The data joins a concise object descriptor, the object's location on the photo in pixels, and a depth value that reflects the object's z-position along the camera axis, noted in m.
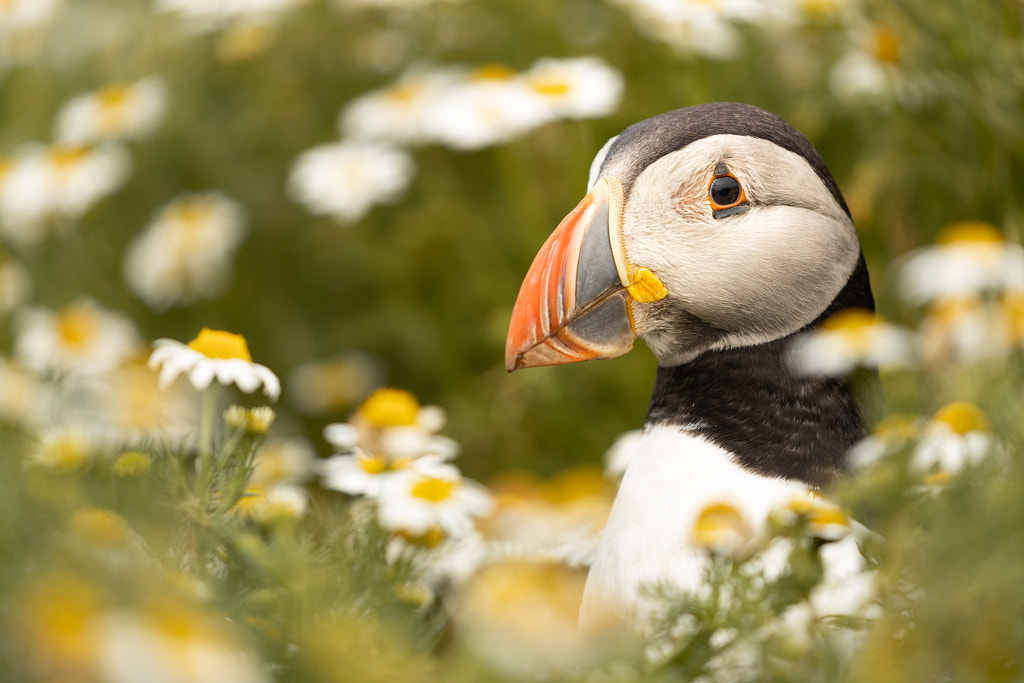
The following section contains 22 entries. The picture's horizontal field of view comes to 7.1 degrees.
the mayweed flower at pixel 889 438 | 1.58
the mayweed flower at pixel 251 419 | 1.62
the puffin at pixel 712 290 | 1.64
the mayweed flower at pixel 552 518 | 1.67
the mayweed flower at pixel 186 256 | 1.92
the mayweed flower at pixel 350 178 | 1.83
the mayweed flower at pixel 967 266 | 1.71
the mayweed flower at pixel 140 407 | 1.65
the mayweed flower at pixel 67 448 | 1.62
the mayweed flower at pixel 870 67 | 1.76
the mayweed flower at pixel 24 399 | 1.66
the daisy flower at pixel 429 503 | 1.63
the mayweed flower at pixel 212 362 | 1.64
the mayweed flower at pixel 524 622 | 1.57
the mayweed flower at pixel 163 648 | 1.48
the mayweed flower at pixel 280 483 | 1.61
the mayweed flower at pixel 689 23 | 1.76
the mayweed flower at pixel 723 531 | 1.59
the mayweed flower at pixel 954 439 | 1.60
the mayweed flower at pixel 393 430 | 1.66
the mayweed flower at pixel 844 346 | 1.64
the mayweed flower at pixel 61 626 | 1.50
